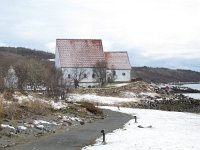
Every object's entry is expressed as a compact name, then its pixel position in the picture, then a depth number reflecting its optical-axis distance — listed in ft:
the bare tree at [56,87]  143.23
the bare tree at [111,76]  278.50
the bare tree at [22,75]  197.47
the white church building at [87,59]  274.57
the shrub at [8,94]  94.95
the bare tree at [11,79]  206.70
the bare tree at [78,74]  268.45
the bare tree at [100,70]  270.87
